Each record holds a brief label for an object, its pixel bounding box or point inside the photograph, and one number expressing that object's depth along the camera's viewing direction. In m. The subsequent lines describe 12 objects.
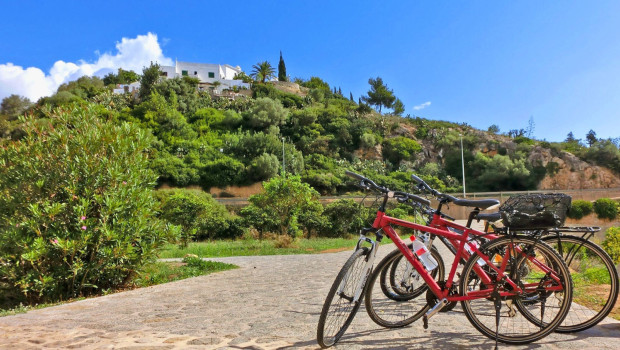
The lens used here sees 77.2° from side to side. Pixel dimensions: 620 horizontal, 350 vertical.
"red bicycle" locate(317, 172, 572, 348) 2.69
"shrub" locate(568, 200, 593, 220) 24.78
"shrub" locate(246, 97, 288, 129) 44.38
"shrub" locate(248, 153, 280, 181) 35.66
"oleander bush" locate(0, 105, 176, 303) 5.32
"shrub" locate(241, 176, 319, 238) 13.33
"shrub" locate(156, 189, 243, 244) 15.00
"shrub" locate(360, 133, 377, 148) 44.59
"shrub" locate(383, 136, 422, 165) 44.88
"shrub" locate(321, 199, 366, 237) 18.11
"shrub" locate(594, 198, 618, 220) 24.77
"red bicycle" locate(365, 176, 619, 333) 2.74
